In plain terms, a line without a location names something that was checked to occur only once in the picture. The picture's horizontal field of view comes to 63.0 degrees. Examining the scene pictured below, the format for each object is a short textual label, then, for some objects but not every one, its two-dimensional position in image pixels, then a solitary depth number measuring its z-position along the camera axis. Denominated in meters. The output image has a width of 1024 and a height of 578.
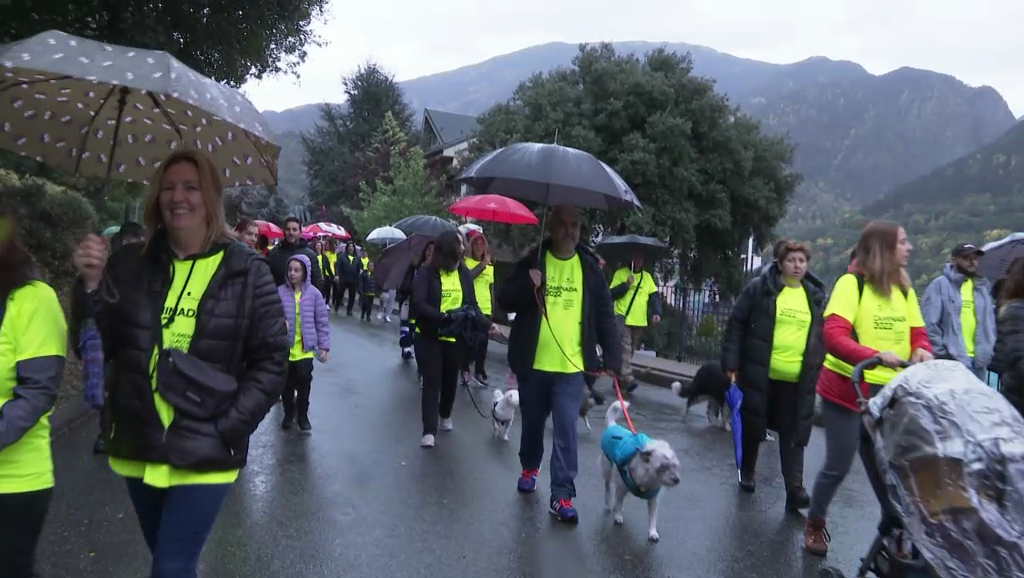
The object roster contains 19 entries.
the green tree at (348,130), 51.75
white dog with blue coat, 5.24
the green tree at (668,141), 20.42
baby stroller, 2.80
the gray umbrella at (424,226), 13.12
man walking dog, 5.79
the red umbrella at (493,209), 11.13
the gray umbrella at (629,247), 11.73
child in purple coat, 7.82
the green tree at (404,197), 30.95
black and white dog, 9.12
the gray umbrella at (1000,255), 9.29
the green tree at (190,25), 8.88
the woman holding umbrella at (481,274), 10.42
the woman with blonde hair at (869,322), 5.01
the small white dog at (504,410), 8.17
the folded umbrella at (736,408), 6.31
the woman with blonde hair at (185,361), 2.83
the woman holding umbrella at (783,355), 6.25
